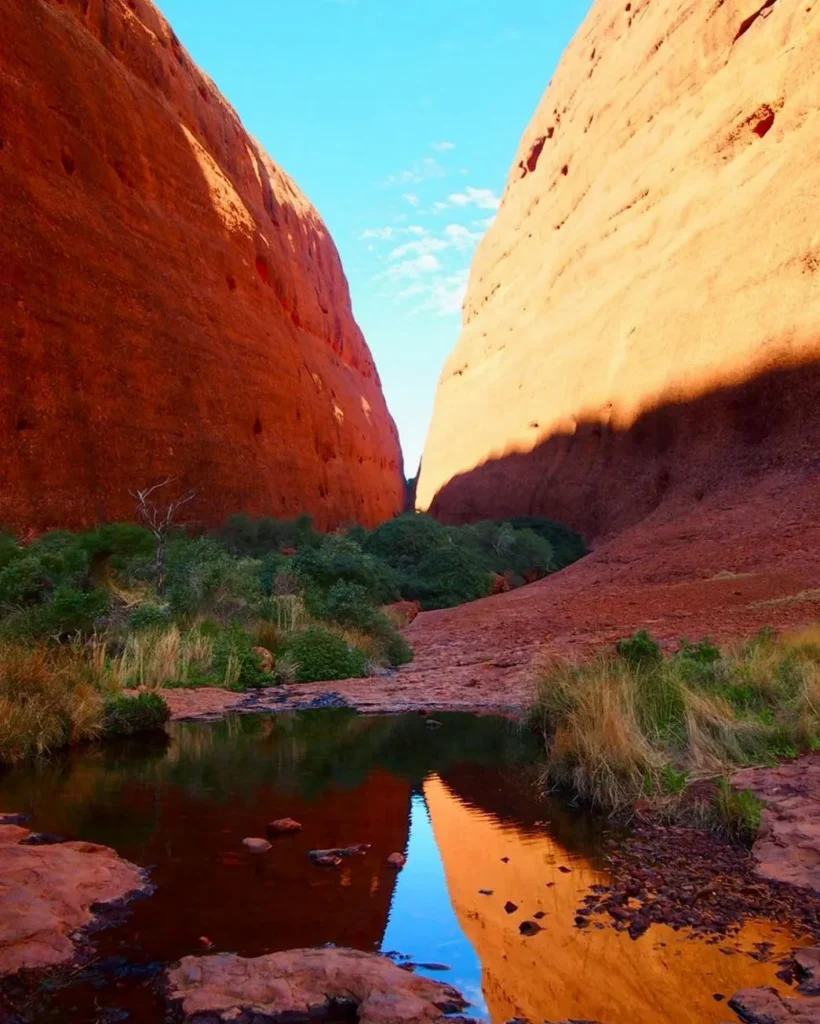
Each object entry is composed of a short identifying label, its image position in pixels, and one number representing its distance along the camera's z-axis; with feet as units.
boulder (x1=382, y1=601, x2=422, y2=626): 51.30
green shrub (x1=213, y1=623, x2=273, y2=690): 33.47
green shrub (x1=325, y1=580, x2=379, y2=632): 41.57
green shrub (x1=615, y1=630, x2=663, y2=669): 27.22
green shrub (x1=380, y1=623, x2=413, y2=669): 39.47
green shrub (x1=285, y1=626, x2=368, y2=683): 36.27
